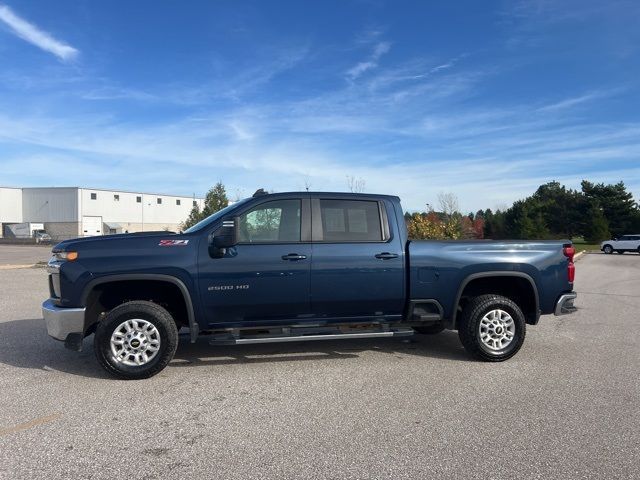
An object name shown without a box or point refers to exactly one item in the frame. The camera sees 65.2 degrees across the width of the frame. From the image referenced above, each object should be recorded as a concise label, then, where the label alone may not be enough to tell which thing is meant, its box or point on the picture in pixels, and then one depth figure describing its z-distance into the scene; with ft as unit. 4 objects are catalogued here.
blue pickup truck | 16.90
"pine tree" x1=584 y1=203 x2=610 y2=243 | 166.61
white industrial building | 232.32
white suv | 126.31
